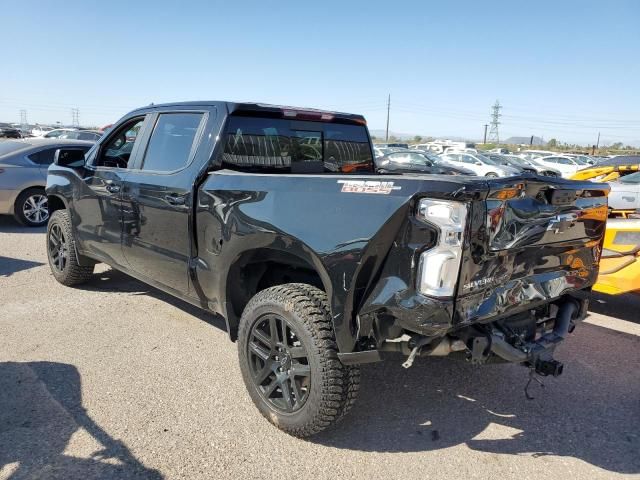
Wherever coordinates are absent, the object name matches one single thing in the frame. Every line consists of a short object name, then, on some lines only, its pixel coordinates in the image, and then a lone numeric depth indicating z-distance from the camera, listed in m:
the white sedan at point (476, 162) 24.00
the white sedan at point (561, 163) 29.46
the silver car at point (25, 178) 8.91
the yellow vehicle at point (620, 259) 4.73
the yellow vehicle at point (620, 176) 9.51
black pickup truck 2.33
